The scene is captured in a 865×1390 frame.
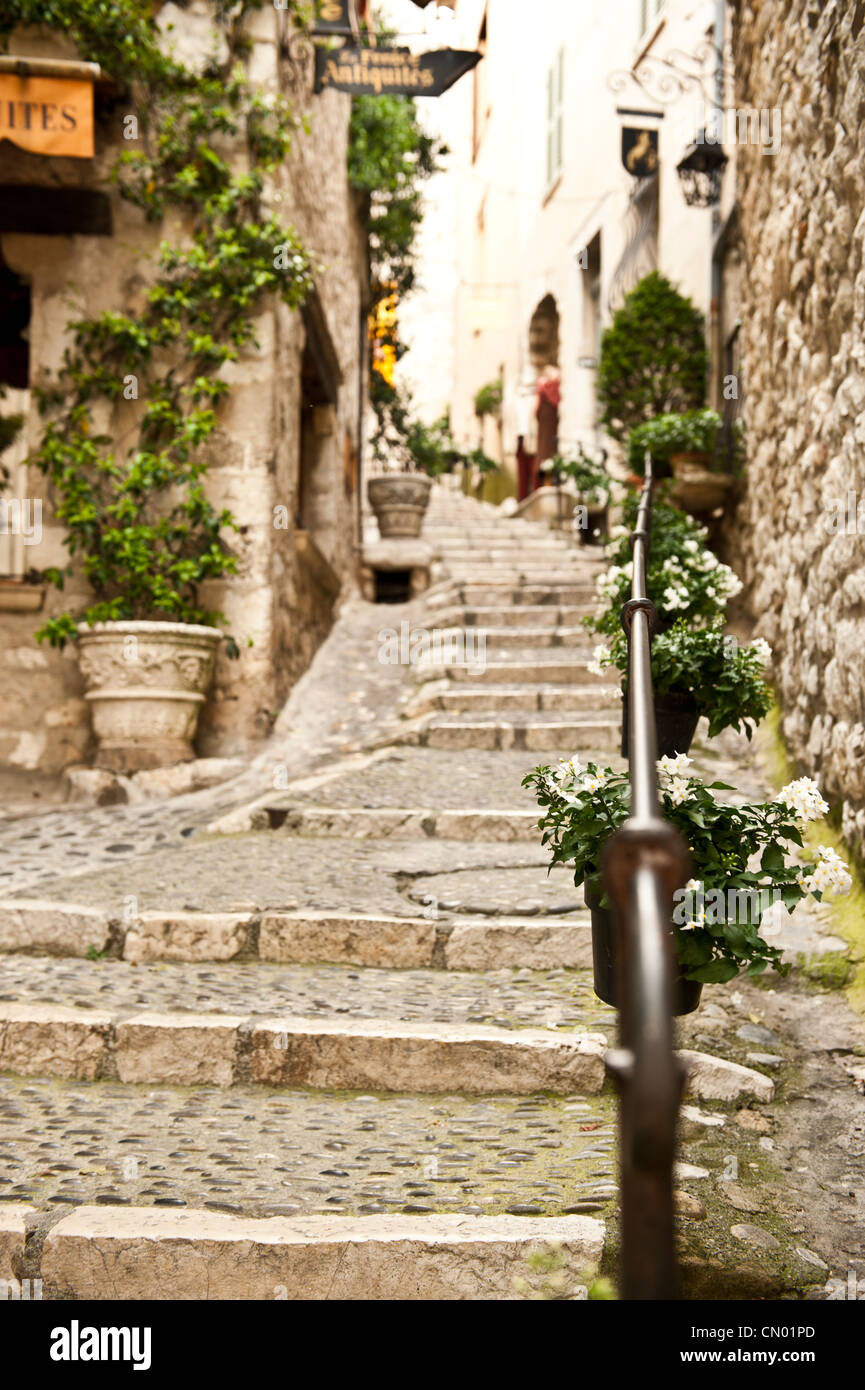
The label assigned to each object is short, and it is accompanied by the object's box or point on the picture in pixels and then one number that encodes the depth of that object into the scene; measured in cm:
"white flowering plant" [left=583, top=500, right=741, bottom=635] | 351
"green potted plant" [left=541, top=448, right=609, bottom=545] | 877
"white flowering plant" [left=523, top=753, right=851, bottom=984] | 169
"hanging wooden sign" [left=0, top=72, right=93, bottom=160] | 421
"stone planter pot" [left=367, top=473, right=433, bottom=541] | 902
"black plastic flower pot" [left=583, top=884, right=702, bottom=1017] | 178
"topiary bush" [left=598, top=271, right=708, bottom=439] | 744
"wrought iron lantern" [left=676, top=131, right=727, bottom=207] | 650
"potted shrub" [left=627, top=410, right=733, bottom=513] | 589
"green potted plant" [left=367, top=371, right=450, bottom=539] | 905
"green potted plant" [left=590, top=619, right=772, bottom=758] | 283
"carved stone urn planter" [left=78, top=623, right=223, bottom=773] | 440
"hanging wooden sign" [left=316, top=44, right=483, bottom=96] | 492
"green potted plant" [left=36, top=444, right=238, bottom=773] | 443
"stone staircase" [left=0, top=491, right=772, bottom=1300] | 166
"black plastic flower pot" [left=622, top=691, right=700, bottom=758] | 293
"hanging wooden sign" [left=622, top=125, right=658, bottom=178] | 890
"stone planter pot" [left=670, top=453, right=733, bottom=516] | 544
